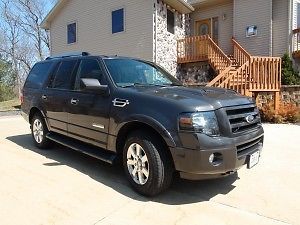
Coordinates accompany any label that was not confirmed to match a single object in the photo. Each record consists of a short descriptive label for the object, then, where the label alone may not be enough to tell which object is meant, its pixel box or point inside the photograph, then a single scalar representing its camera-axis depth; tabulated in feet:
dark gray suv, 12.59
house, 50.72
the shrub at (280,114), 35.58
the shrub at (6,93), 91.36
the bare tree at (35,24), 124.88
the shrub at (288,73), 47.09
